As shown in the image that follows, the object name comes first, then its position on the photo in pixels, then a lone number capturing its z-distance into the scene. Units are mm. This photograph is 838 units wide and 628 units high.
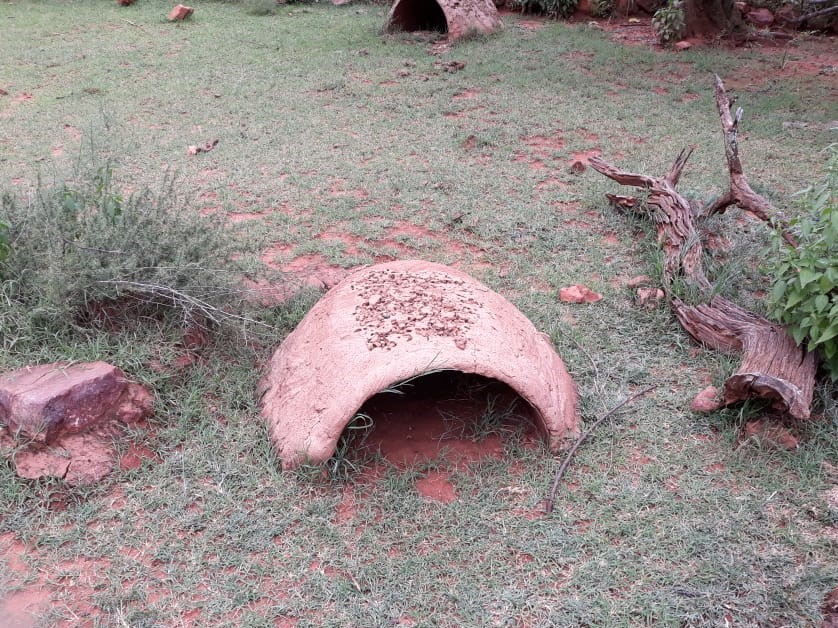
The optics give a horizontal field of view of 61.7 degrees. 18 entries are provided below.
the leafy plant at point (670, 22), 7961
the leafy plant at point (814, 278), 2773
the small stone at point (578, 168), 5277
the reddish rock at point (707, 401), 2908
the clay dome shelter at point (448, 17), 8570
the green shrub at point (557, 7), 9609
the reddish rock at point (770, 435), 2719
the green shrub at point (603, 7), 9500
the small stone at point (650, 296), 3648
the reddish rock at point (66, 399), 2537
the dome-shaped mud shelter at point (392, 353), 2520
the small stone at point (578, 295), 3699
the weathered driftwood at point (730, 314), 2730
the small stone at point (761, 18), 9398
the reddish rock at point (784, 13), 9148
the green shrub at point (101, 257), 2910
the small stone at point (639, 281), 3848
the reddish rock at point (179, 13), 9695
